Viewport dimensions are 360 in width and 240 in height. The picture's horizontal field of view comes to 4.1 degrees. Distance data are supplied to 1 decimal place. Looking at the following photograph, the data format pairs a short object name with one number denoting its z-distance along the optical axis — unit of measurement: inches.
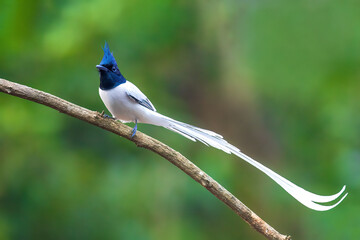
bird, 258.4
